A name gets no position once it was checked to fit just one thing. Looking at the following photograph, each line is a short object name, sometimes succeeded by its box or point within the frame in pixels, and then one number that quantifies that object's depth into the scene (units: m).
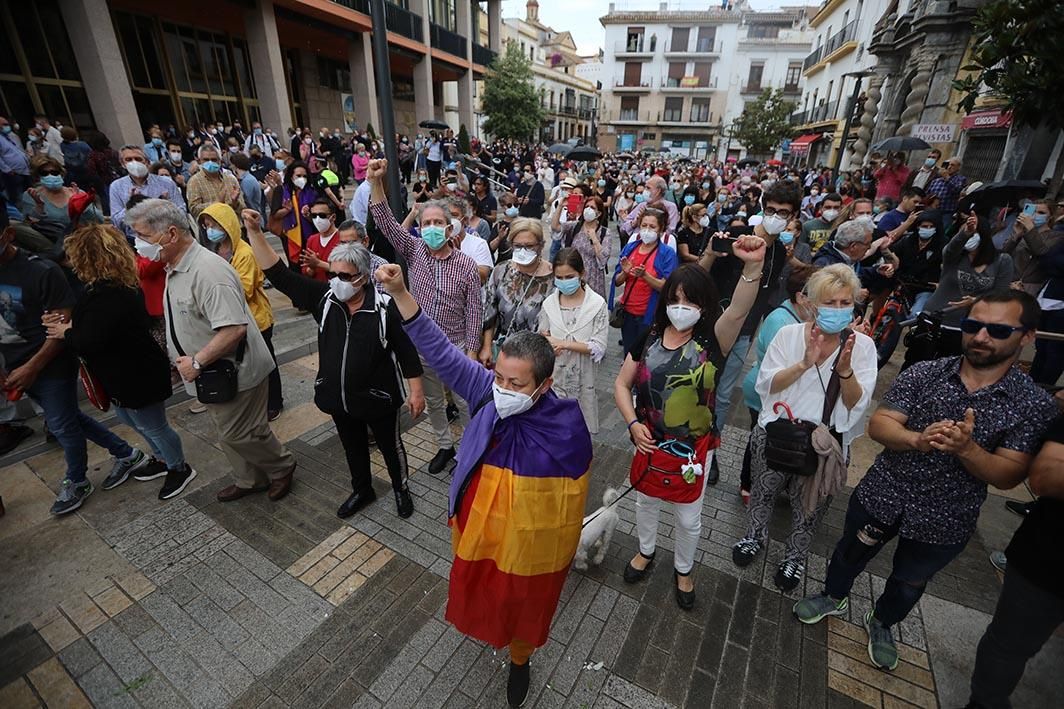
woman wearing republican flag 2.04
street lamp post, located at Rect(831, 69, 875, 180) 15.60
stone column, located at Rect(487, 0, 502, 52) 30.11
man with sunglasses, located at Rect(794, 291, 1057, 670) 1.93
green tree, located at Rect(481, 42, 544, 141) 27.36
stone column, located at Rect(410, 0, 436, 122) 23.80
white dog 2.97
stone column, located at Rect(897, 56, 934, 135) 15.70
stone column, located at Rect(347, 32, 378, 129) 19.62
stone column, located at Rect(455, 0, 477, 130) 26.36
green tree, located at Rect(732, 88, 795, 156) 36.34
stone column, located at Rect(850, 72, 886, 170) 20.41
